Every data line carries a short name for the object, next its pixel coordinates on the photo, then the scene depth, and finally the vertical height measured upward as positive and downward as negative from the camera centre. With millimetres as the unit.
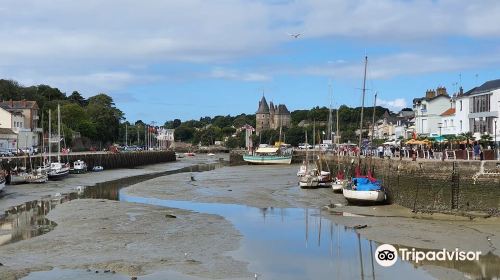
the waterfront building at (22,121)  95438 +3424
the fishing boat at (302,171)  56438 -3028
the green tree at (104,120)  140938 +5107
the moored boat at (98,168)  81500 -3918
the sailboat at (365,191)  33188 -2931
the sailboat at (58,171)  60594 -3237
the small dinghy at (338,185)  41875 -3196
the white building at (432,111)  70438 +3571
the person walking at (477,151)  32713 -609
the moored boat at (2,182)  44009 -3179
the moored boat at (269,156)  106281 -2956
